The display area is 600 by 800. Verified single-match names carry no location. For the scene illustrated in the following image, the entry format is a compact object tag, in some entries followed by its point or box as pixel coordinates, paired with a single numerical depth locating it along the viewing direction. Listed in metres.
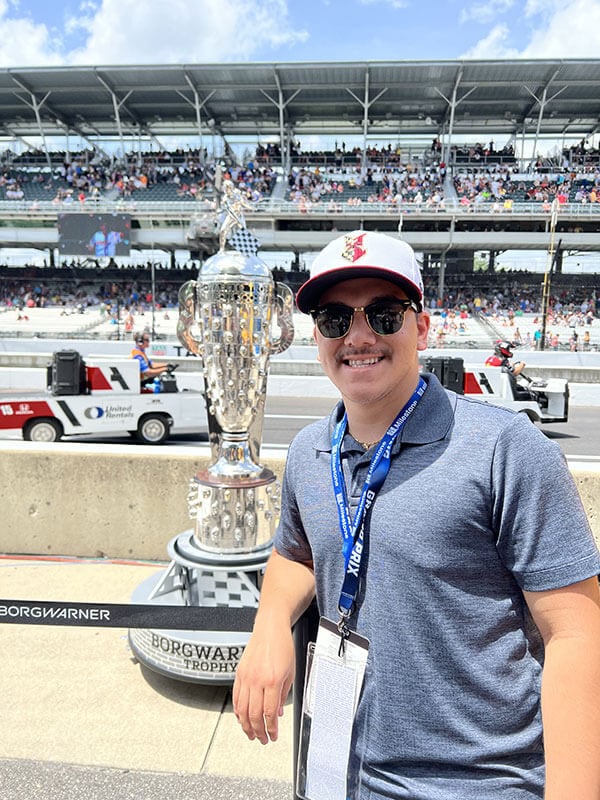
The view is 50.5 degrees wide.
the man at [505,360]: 11.62
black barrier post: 1.63
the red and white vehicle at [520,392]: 11.43
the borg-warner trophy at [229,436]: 3.38
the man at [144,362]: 10.35
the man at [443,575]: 1.16
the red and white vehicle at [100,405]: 9.61
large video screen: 36.84
